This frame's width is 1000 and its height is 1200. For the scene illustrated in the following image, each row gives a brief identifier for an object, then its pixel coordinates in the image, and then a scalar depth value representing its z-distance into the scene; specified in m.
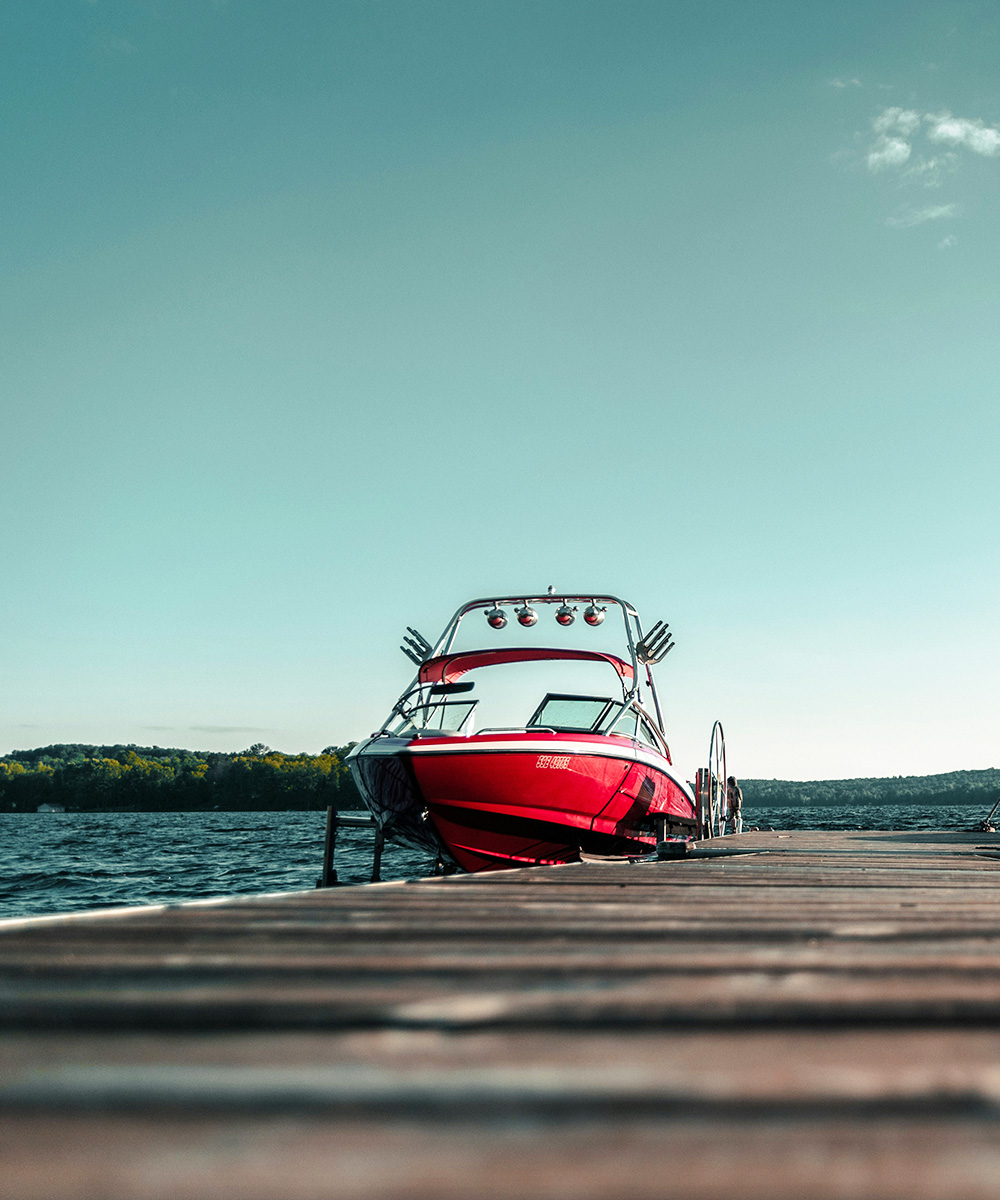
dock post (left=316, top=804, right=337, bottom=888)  12.50
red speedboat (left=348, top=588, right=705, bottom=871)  10.62
